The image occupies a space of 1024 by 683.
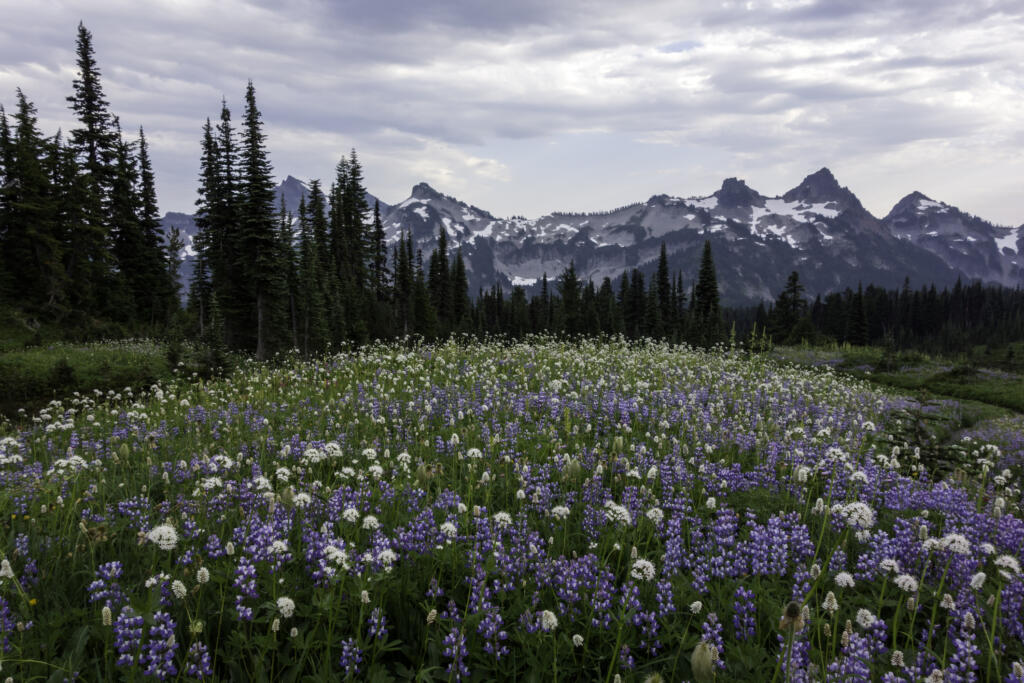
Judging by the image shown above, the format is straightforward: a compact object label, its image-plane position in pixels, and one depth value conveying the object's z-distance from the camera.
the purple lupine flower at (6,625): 2.79
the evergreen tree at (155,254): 47.19
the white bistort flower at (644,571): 3.20
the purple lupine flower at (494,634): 3.21
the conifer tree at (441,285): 74.50
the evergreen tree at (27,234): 36.56
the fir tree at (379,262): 69.31
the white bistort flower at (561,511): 3.98
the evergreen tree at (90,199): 38.56
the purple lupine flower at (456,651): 2.97
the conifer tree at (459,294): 80.31
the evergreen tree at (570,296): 80.32
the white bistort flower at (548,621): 2.85
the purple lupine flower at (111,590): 3.14
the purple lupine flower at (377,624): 3.14
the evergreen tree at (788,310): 84.50
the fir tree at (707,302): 63.75
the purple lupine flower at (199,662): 2.77
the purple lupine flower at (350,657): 2.93
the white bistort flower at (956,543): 3.25
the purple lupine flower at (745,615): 3.30
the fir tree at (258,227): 33.25
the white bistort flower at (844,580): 3.15
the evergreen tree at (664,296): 83.19
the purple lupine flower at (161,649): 2.67
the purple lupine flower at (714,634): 3.03
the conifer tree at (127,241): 43.47
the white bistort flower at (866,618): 2.76
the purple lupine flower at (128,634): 2.69
